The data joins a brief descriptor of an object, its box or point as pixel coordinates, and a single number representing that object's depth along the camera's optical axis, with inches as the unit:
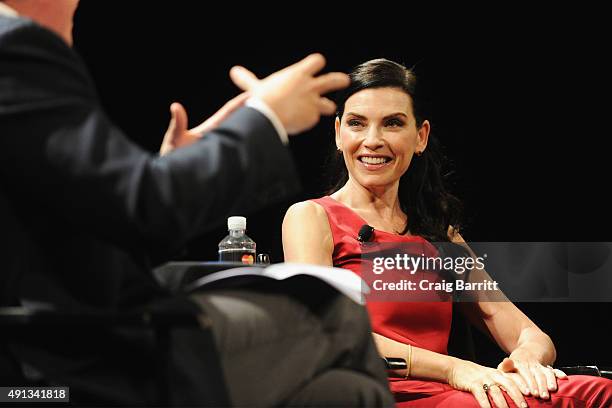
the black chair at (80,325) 71.2
